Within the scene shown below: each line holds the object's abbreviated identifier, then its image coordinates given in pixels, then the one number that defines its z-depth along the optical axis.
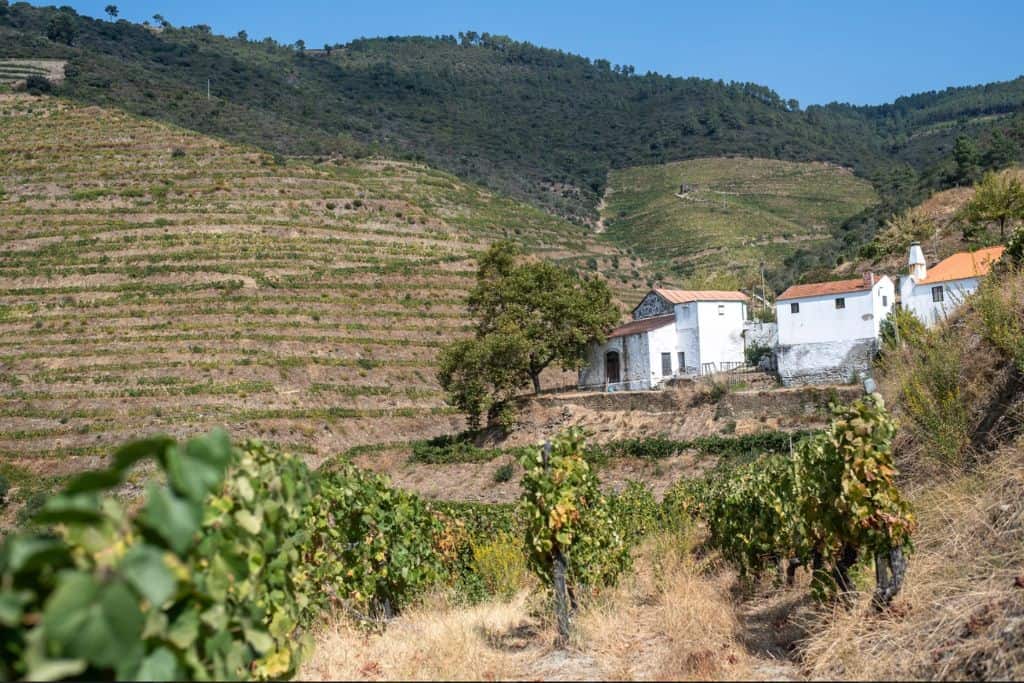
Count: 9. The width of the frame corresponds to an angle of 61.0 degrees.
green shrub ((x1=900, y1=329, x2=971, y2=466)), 10.30
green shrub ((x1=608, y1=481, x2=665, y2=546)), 17.30
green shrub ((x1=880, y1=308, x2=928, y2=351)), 11.59
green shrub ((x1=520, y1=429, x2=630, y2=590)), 8.36
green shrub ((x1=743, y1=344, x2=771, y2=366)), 36.72
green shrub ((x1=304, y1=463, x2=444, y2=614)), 9.45
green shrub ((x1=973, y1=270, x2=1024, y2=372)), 10.12
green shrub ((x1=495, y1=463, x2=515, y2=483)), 32.62
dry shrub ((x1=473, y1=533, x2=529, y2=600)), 12.05
